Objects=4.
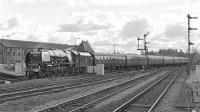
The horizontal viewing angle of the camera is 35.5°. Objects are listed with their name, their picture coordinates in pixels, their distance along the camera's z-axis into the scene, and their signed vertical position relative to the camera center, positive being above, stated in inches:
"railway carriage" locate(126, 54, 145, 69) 2314.2 -24.0
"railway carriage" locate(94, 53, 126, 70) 1879.9 -15.1
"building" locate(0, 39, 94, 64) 3250.5 +104.4
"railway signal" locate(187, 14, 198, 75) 1061.8 +102.1
